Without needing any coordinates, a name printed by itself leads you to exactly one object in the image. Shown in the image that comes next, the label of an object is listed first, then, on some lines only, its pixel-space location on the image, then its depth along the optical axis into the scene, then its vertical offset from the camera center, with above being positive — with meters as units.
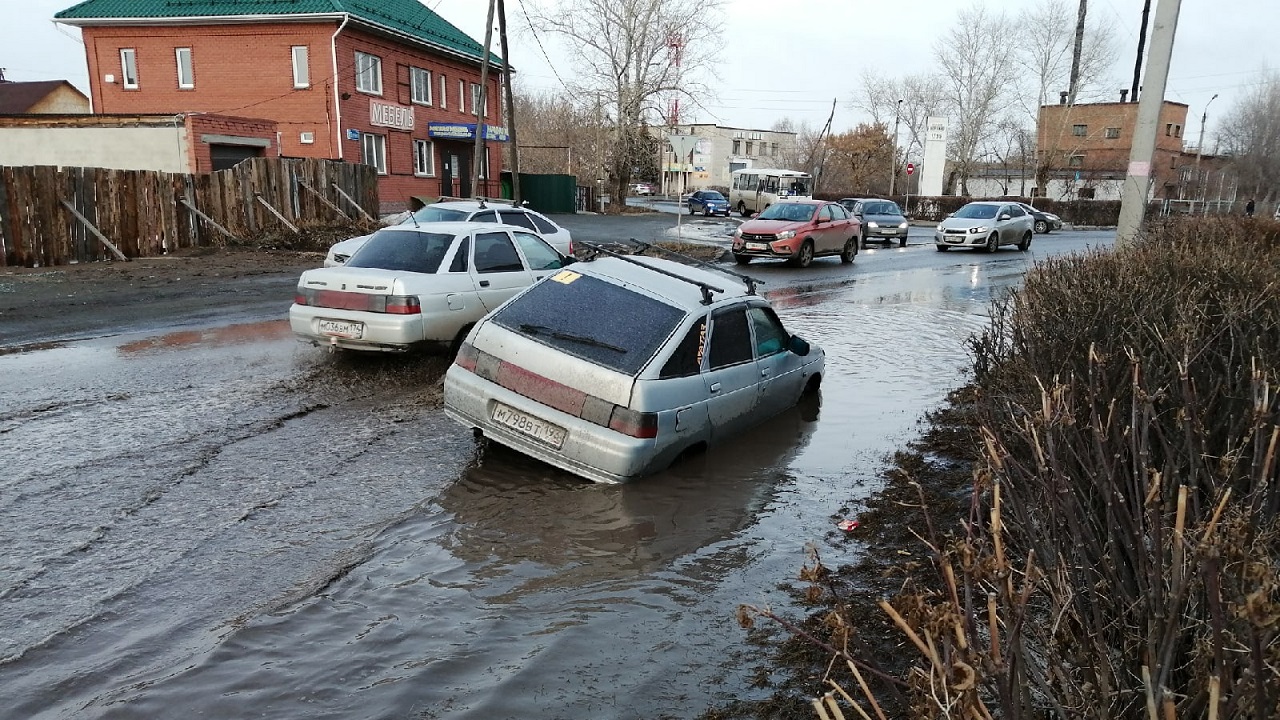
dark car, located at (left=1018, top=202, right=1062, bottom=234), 43.31 -1.76
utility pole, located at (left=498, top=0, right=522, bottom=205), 29.08 +2.85
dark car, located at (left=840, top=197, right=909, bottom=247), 32.31 -1.44
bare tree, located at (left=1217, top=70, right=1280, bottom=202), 63.56 +3.37
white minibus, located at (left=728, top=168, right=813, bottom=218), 50.47 -0.47
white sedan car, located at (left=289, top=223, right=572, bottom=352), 8.77 -1.21
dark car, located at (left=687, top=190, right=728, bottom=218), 53.12 -1.55
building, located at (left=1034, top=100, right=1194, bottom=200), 65.00 +2.73
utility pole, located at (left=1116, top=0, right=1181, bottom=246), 11.70 +0.85
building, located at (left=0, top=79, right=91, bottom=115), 47.53 +3.54
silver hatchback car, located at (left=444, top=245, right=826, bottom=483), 5.85 -1.34
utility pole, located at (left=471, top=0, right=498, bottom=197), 27.11 +1.97
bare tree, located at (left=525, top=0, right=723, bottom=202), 47.81 +5.94
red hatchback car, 22.41 -1.40
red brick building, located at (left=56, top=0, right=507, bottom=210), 31.97 +3.72
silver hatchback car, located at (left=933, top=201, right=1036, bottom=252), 28.84 -1.43
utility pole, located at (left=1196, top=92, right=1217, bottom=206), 64.75 +3.23
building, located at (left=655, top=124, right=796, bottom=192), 109.12 +3.64
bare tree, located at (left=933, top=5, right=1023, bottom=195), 69.25 +5.66
